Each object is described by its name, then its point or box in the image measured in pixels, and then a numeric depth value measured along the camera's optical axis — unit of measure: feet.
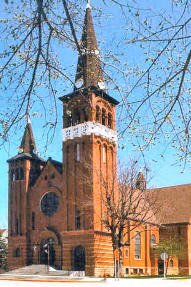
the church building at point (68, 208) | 166.81
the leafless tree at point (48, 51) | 27.61
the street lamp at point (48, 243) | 176.63
